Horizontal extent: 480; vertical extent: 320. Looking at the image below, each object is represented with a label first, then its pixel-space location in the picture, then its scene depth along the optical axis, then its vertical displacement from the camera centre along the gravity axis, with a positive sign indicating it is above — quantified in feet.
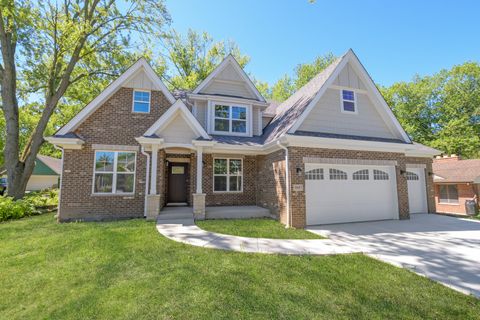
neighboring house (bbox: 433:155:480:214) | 56.03 +0.08
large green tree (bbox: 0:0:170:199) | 40.15 +28.47
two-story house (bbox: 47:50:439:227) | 29.60 +4.38
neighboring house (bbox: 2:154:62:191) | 92.17 +4.01
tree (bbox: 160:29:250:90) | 78.28 +47.14
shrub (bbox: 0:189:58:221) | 31.96 -3.80
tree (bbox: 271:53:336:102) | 92.22 +45.46
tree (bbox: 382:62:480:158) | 91.71 +35.28
